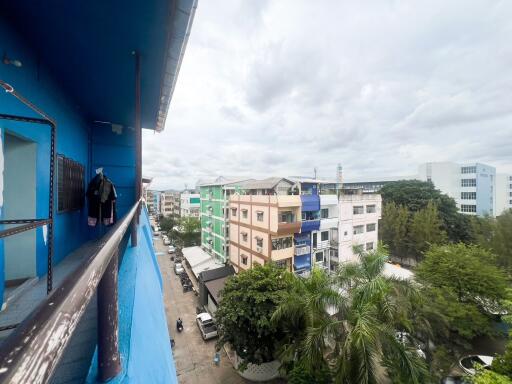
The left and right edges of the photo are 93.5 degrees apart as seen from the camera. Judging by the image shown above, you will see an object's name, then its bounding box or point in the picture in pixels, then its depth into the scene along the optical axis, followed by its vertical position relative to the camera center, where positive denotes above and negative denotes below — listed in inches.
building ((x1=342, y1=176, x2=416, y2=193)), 1604.6 +48.0
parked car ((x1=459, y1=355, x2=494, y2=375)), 308.6 -228.7
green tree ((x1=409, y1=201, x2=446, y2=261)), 719.7 -121.8
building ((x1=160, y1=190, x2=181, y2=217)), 1821.6 -119.4
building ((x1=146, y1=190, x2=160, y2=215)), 2194.9 -147.9
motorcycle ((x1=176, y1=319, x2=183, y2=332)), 437.4 -250.9
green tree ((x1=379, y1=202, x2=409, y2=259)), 789.2 -128.3
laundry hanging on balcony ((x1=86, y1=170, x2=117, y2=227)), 152.7 -8.3
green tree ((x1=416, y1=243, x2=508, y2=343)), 323.3 -143.4
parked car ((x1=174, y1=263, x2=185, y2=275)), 726.4 -251.1
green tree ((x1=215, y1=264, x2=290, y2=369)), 274.7 -146.1
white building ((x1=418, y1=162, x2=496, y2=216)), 1178.6 +39.0
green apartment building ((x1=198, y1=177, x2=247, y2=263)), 706.8 -96.6
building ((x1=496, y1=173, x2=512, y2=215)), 1291.8 -4.8
